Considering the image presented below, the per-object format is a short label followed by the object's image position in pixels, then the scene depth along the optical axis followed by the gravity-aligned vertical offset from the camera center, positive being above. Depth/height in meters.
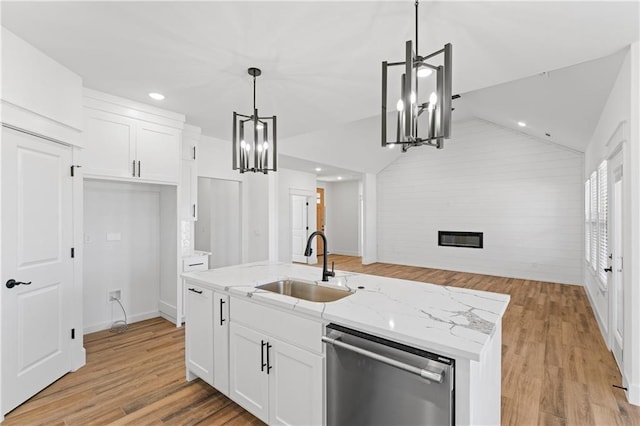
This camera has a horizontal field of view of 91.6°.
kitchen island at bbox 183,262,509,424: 1.33 -0.61
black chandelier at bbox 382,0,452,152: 1.48 +0.53
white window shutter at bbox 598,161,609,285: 3.49 -0.13
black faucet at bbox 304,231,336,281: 2.32 -0.41
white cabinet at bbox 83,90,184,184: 3.17 +0.81
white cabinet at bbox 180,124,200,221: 4.31 +0.54
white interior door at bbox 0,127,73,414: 2.25 -0.41
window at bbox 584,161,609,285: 3.57 -0.12
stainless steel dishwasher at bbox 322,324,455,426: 1.27 -0.78
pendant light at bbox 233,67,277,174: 2.57 +0.51
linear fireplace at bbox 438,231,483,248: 7.37 -0.65
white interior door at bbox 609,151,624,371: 2.90 -0.45
